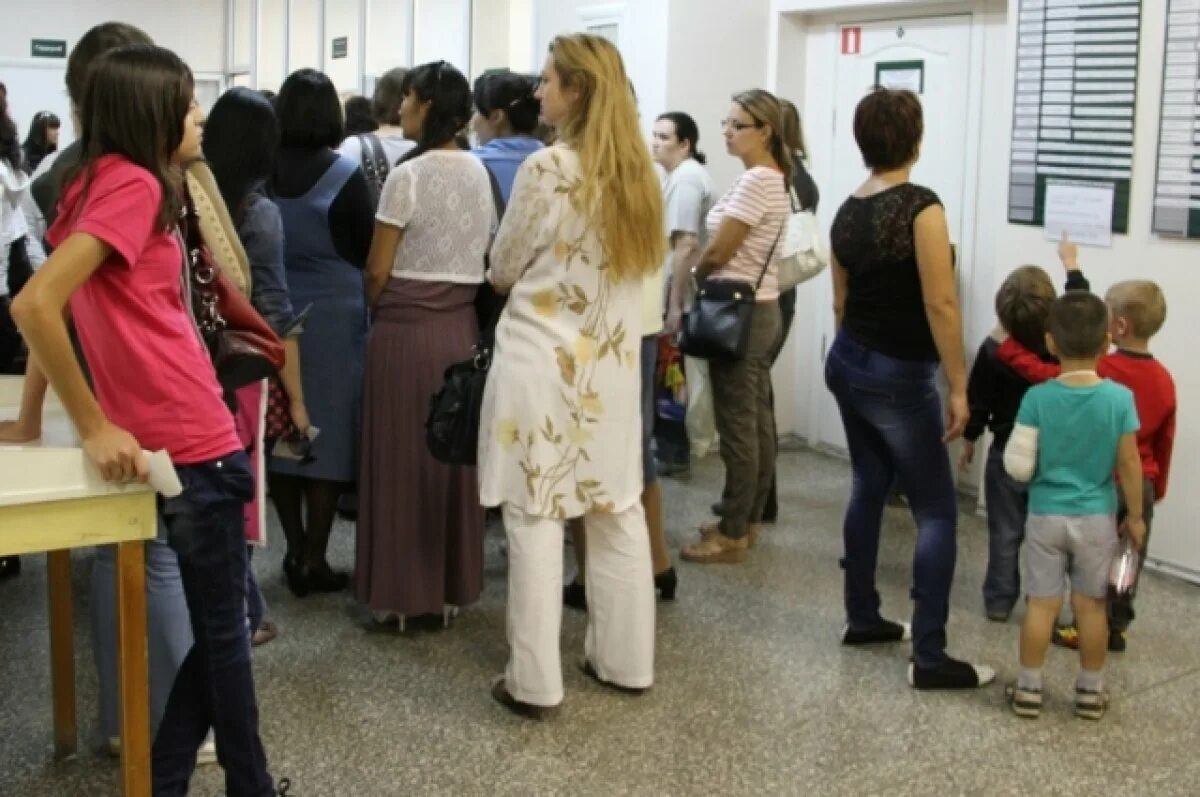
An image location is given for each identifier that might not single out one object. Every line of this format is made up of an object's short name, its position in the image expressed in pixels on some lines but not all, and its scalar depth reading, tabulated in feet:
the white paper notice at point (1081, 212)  14.83
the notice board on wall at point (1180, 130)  13.76
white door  17.49
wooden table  7.12
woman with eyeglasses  13.87
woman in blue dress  12.43
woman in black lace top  10.59
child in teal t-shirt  10.36
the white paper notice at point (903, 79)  18.02
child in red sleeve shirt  11.96
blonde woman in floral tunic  10.06
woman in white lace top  11.80
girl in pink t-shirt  7.04
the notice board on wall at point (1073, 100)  14.49
